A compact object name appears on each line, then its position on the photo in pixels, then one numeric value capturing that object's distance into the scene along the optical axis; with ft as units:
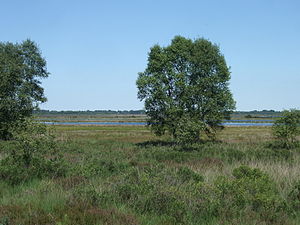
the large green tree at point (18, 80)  117.50
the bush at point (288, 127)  91.20
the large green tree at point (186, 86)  113.39
